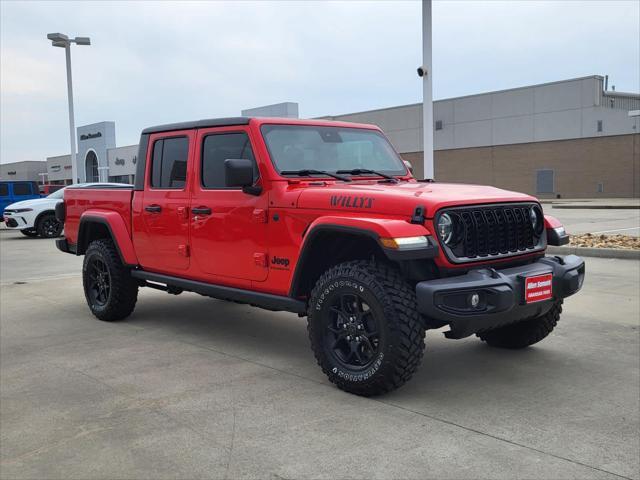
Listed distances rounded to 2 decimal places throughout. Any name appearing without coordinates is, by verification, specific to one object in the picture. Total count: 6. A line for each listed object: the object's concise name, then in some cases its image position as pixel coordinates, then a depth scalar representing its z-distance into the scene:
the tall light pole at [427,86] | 12.05
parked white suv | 19.02
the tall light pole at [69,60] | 25.28
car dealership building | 38.12
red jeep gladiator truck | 4.07
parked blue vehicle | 23.08
